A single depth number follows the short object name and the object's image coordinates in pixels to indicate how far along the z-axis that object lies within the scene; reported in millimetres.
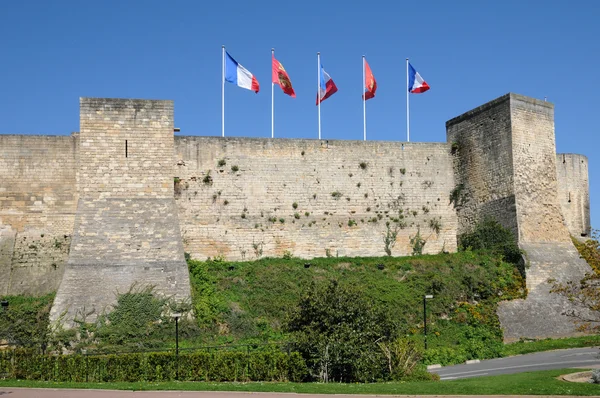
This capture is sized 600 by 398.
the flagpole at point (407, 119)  35469
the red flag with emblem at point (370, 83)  34594
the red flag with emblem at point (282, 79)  33094
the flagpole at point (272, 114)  33188
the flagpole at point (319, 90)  33969
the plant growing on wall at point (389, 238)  32906
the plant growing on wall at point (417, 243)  33125
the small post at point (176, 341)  20281
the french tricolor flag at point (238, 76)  31906
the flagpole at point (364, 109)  34797
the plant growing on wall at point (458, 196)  33938
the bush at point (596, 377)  18188
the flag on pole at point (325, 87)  33750
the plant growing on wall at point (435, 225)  33656
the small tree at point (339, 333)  20188
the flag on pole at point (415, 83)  34469
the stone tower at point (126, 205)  26047
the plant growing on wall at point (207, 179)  30938
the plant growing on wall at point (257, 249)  31203
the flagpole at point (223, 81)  32028
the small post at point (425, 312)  26984
